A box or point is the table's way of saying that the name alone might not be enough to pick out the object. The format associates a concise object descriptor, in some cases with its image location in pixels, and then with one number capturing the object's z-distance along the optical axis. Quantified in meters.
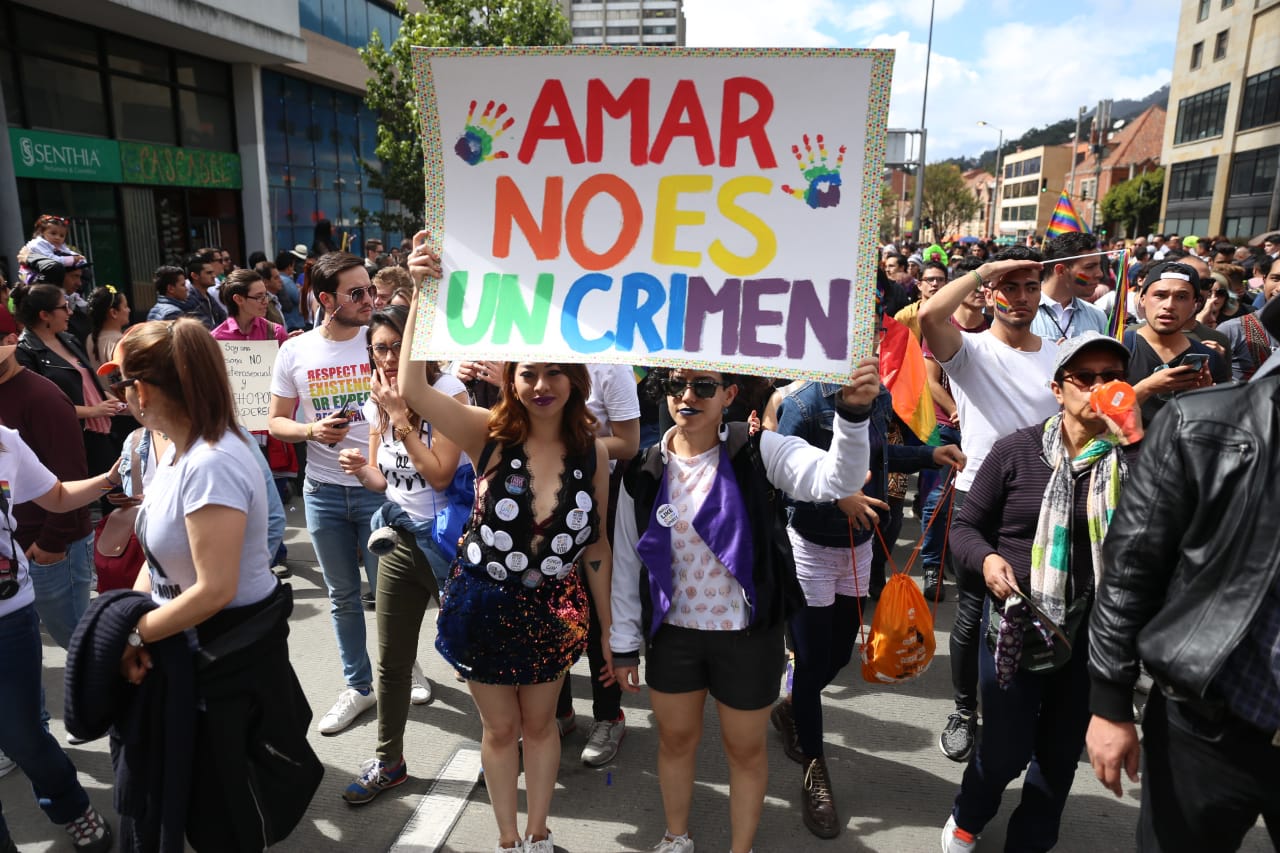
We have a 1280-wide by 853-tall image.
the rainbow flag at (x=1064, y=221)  5.04
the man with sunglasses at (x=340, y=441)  3.65
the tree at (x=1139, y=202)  50.56
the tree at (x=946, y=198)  79.50
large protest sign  2.13
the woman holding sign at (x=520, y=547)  2.61
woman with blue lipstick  2.52
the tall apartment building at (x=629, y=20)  112.69
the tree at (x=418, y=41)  18.08
